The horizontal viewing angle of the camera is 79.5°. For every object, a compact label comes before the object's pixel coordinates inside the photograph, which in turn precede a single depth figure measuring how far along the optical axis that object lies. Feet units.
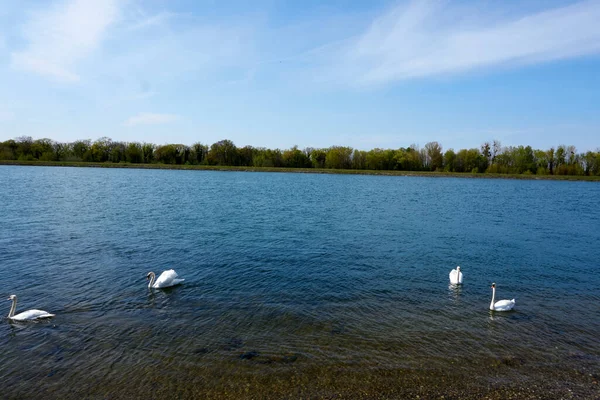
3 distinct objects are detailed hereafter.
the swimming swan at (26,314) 38.68
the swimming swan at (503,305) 44.57
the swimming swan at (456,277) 54.70
